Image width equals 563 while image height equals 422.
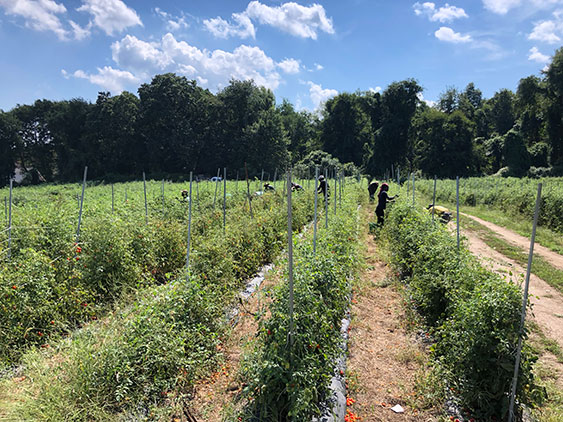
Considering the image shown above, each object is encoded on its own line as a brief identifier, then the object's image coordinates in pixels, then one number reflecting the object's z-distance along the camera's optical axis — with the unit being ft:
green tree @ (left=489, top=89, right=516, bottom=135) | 163.32
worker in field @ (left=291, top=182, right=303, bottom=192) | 45.95
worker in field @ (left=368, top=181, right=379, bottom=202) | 54.24
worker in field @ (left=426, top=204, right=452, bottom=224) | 31.89
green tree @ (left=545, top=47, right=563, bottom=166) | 107.24
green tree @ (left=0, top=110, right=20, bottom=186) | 134.00
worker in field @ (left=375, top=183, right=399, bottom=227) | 33.50
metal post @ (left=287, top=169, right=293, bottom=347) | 9.69
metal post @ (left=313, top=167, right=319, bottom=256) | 14.73
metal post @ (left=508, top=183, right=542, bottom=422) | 8.99
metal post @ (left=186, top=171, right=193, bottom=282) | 13.92
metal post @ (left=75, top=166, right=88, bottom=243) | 18.61
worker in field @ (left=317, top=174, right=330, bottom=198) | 40.88
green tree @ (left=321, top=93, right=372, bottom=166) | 156.15
